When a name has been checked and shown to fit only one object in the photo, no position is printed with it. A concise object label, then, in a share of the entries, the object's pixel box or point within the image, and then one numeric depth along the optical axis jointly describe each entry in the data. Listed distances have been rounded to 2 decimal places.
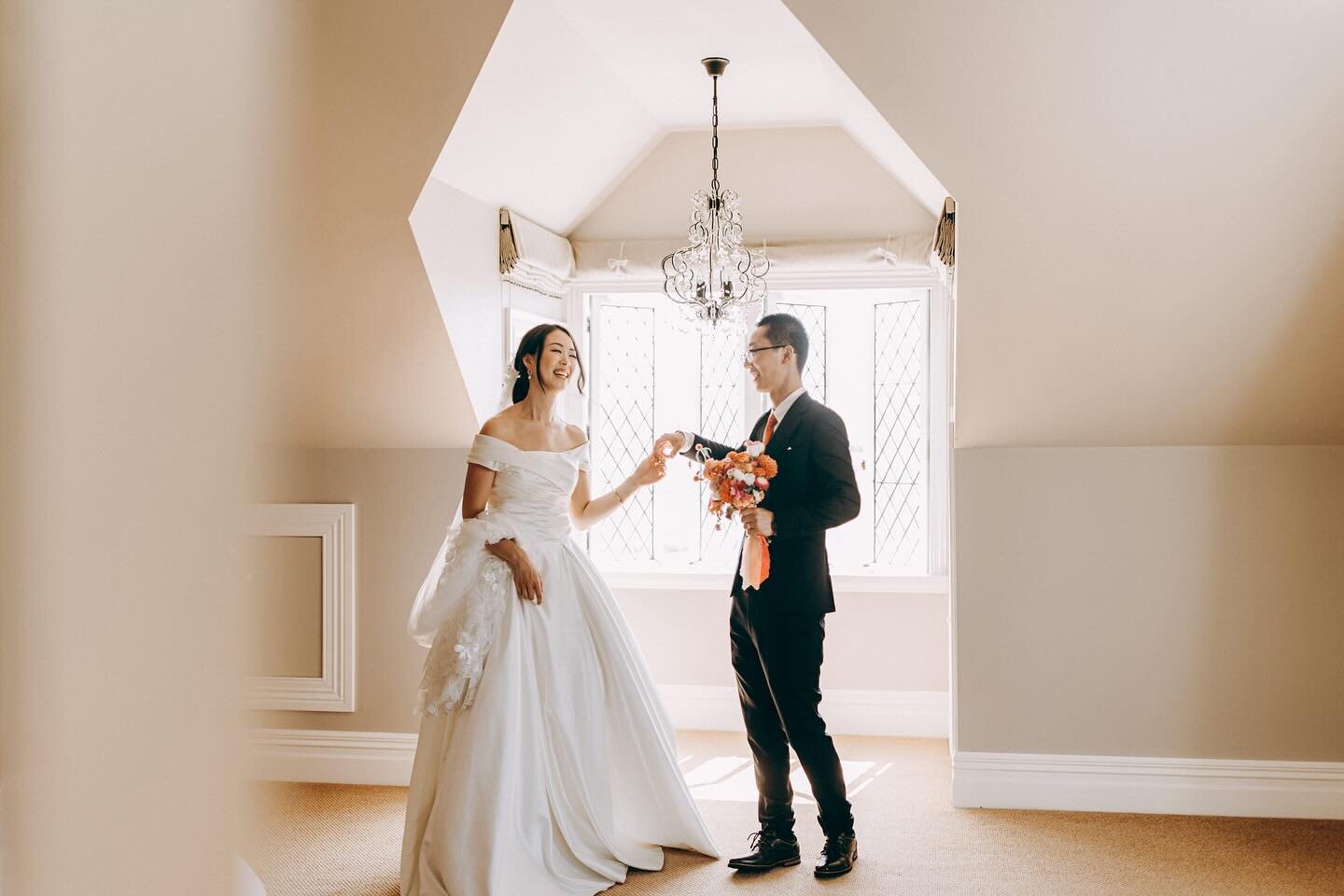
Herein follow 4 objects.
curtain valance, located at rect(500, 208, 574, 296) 4.08
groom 3.12
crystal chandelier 3.90
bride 2.82
